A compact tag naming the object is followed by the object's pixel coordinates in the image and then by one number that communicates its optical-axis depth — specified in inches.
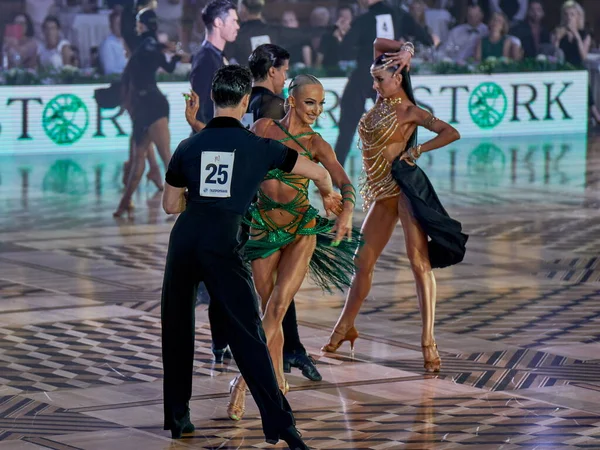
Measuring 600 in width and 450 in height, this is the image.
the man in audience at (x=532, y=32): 1074.1
